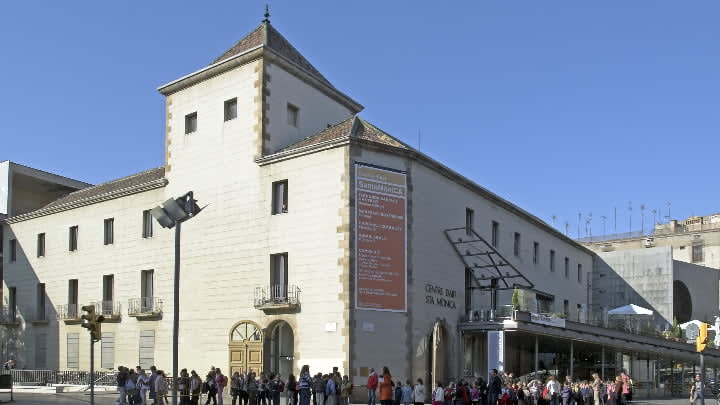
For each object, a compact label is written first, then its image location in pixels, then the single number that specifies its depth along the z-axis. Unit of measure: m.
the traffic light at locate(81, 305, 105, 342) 20.70
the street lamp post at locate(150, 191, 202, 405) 17.31
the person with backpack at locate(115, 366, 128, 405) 27.38
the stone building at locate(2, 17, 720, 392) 30.91
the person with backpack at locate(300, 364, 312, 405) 26.70
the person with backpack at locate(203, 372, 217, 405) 28.08
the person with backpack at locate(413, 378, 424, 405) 26.12
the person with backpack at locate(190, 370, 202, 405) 26.50
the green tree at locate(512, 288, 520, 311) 35.72
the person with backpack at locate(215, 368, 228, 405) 27.79
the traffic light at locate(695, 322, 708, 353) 20.61
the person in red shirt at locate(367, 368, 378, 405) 26.91
